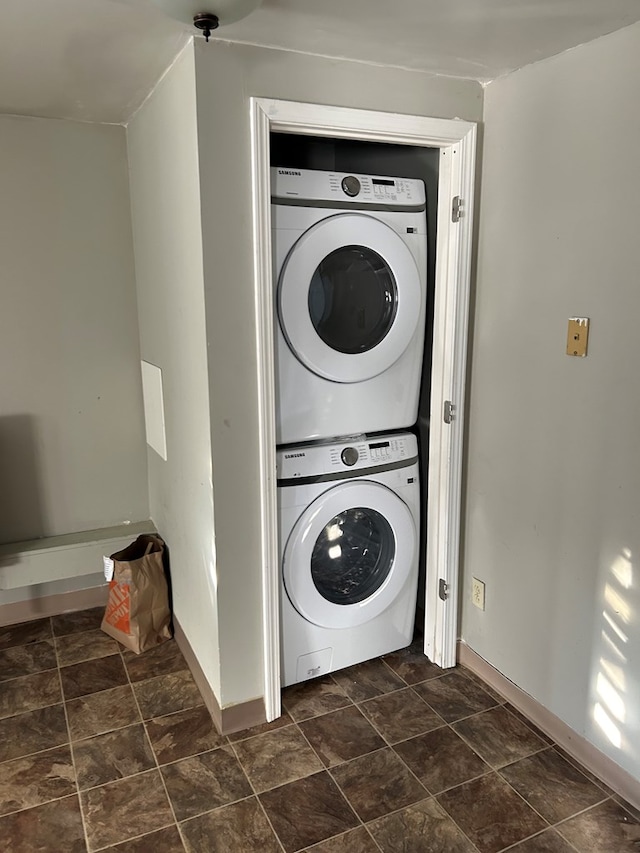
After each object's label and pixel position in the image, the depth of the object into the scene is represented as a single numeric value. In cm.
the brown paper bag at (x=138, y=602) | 255
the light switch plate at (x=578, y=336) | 183
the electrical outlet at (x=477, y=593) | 235
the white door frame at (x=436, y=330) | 188
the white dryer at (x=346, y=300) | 204
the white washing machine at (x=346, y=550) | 222
